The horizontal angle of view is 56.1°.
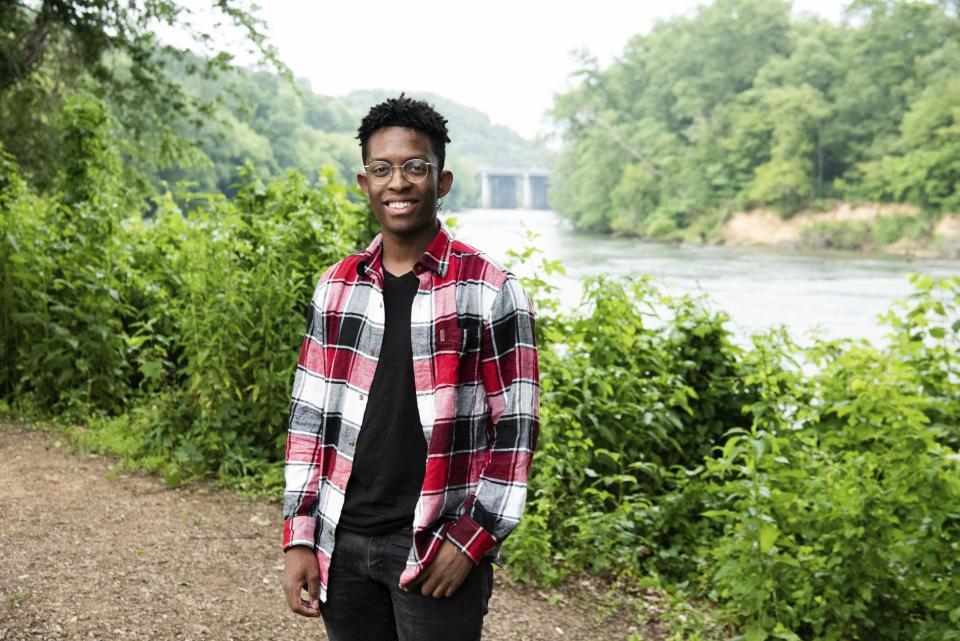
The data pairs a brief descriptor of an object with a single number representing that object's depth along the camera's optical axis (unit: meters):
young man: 1.58
